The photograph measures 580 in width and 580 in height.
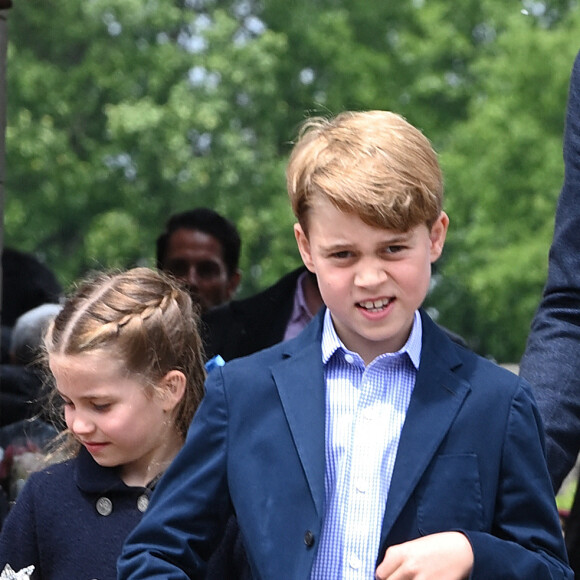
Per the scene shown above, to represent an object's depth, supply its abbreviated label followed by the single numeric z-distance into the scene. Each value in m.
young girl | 5.05
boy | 4.64
